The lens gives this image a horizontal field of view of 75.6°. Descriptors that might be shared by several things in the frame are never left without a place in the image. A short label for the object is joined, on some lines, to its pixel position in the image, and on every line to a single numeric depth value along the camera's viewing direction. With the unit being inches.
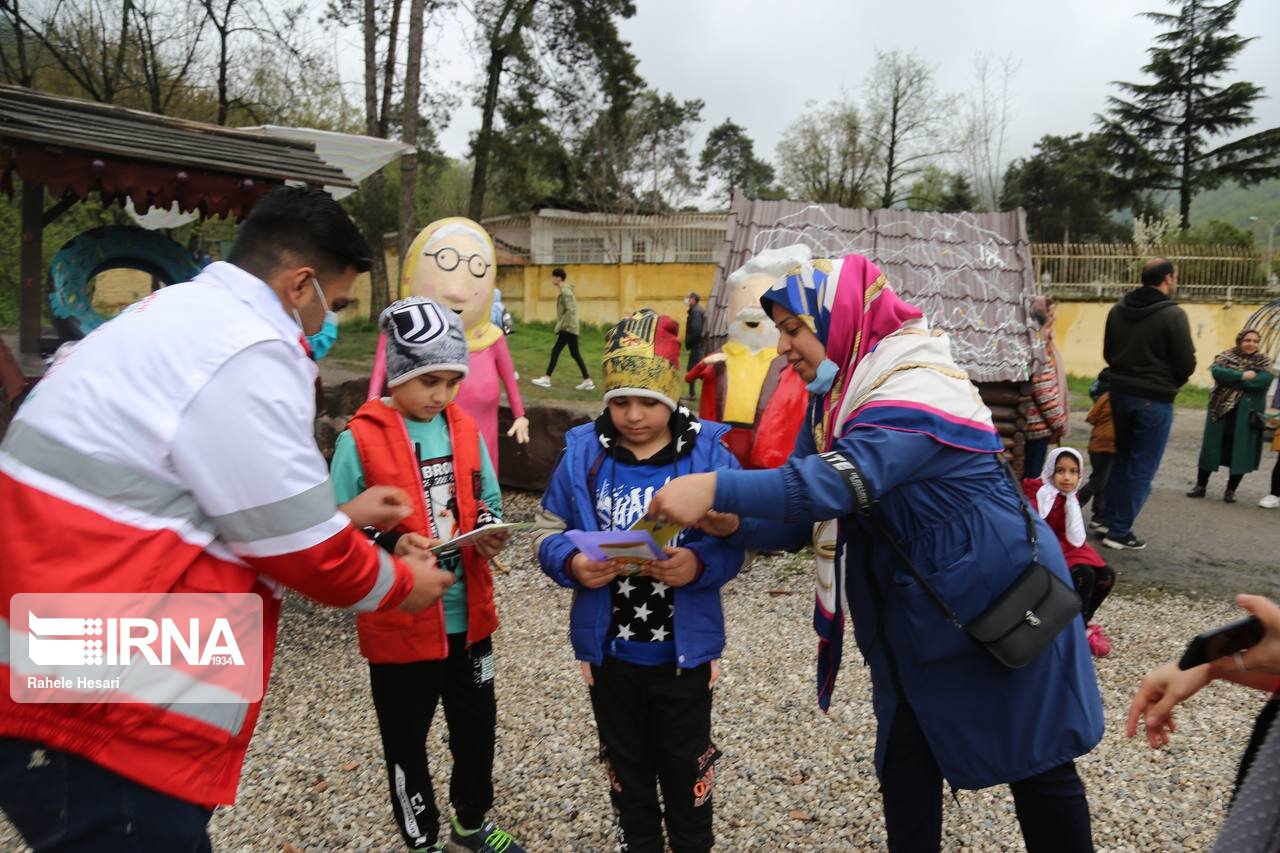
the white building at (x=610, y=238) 1035.3
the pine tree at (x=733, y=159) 1849.2
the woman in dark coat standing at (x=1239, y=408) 293.7
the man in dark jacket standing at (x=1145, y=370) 231.3
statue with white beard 190.7
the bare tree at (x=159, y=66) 579.2
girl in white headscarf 171.0
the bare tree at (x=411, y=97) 509.7
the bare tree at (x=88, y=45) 560.1
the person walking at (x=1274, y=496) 293.6
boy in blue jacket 92.7
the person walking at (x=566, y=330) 510.0
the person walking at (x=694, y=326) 498.6
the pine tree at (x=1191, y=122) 1268.5
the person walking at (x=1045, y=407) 253.9
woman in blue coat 72.1
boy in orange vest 97.9
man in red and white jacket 55.7
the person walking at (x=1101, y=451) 244.7
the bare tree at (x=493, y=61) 754.2
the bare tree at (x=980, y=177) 1061.1
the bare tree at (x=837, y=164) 1286.9
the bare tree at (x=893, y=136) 1243.8
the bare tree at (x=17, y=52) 539.4
